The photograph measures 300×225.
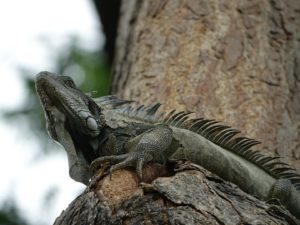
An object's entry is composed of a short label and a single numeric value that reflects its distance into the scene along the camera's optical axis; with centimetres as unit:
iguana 862
